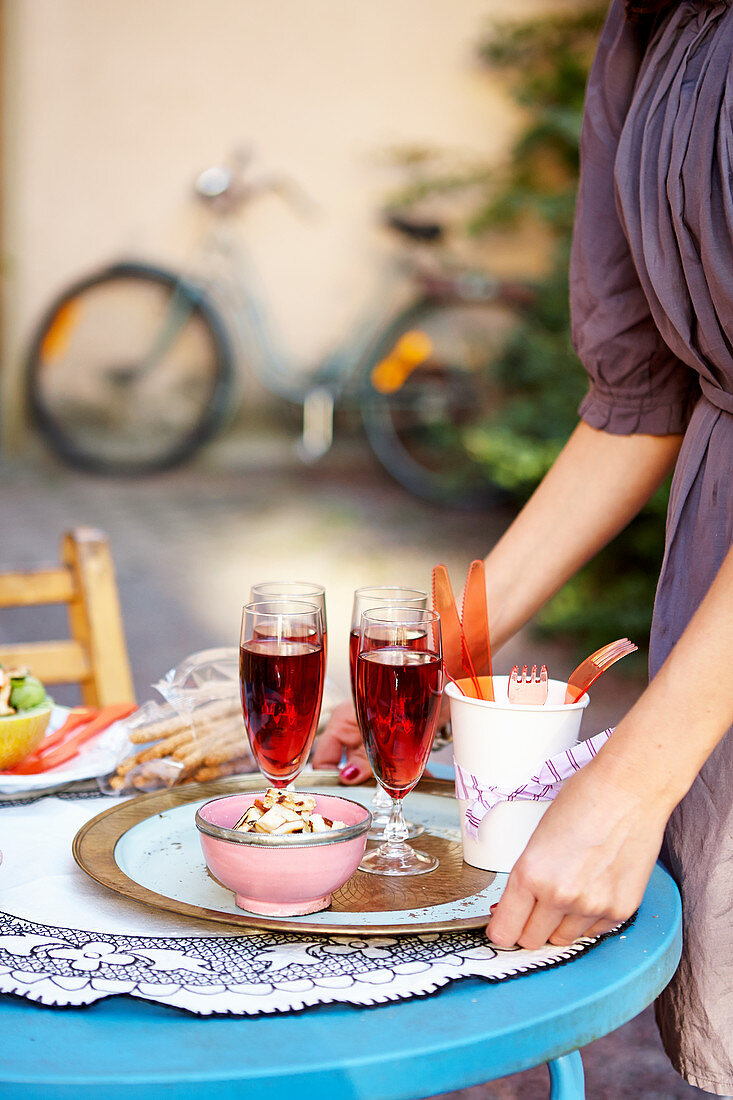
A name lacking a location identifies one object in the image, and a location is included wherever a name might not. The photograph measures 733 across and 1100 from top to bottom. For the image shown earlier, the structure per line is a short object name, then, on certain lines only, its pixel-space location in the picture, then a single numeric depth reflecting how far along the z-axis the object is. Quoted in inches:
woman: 59.4
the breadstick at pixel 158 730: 70.6
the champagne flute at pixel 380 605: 65.6
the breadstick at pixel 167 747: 70.3
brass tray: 59.8
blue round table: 54.8
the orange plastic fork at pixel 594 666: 63.0
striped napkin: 61.9
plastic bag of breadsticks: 70.3
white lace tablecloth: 57.2
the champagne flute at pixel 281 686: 63.7
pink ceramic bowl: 59.0
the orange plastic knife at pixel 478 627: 64.7
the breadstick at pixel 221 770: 70.9
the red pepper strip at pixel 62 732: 71.0
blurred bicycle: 276.8
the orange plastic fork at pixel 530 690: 63.9
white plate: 68.5
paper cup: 61.8
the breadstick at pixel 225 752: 70.8
